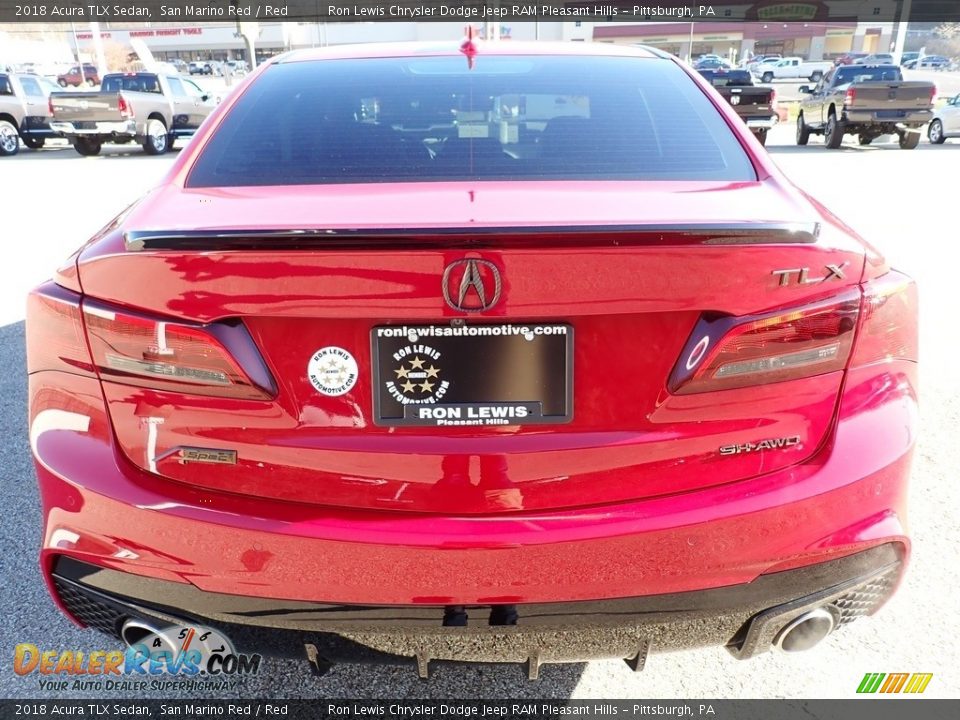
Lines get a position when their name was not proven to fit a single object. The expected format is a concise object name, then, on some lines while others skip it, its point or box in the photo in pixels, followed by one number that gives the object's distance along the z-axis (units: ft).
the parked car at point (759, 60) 208.62
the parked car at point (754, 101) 55.06
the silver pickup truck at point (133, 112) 60.75
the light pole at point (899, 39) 137.39
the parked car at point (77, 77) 181.00
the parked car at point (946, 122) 65.72
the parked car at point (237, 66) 234.38
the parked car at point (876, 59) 153.12
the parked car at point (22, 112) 64.49
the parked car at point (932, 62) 213.46
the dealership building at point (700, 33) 230.89
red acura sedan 5.07
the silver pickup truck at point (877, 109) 61.16
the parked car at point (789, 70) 193.47
